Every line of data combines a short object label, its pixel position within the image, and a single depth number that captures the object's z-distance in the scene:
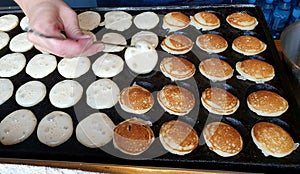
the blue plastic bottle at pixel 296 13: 0.61
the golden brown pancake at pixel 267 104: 0.38
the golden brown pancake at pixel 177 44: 0.45
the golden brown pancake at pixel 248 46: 0.44
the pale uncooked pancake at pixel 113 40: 0.46
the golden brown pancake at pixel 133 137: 0.35
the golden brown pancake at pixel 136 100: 0.39
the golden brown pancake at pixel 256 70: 0.41
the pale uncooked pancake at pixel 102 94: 0.40
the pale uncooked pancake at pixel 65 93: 0.40
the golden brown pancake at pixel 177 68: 0.42
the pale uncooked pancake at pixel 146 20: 0.49
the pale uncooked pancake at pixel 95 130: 0.36
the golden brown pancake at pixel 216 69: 0.42
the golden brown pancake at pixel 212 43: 0.45
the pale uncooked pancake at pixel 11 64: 0.44
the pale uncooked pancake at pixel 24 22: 0.50
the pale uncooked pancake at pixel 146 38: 0.46
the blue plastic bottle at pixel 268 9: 0.64
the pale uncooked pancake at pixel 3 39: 0.48
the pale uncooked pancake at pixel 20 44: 0.47
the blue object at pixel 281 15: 0.63
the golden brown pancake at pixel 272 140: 0.34
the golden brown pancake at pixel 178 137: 0.35
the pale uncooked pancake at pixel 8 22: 0.50
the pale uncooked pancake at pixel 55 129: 0.37
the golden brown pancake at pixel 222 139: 0.35
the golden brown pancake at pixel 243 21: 0.47
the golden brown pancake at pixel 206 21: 0.48
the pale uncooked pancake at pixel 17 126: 0.37
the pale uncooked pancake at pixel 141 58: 0.43
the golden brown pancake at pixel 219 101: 0.38
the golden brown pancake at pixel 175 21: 0.48
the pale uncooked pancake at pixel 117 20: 0.49
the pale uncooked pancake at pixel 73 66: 0.43
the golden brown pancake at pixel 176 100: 0.39
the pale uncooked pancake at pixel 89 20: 0.49
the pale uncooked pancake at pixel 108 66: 0.43
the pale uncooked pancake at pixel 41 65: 0.44
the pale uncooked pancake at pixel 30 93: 0.41
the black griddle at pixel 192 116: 0.34
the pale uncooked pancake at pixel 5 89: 0.41
